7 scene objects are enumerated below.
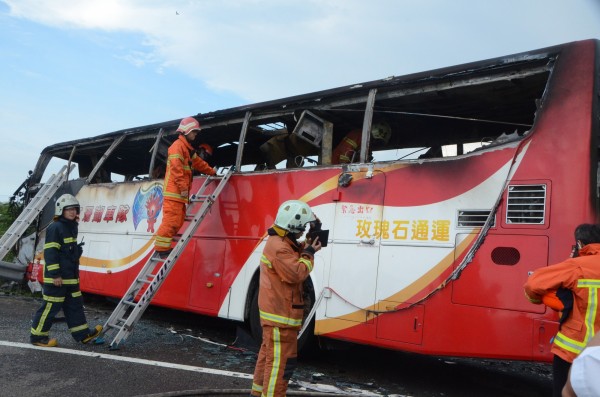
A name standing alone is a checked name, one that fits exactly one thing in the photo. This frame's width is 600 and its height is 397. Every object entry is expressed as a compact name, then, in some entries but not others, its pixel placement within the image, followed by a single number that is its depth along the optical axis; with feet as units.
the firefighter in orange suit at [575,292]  9.95
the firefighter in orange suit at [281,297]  11.79
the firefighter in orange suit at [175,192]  21.30
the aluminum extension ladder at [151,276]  19.71
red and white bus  13.70
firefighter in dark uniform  19.06
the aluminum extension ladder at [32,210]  30.53
